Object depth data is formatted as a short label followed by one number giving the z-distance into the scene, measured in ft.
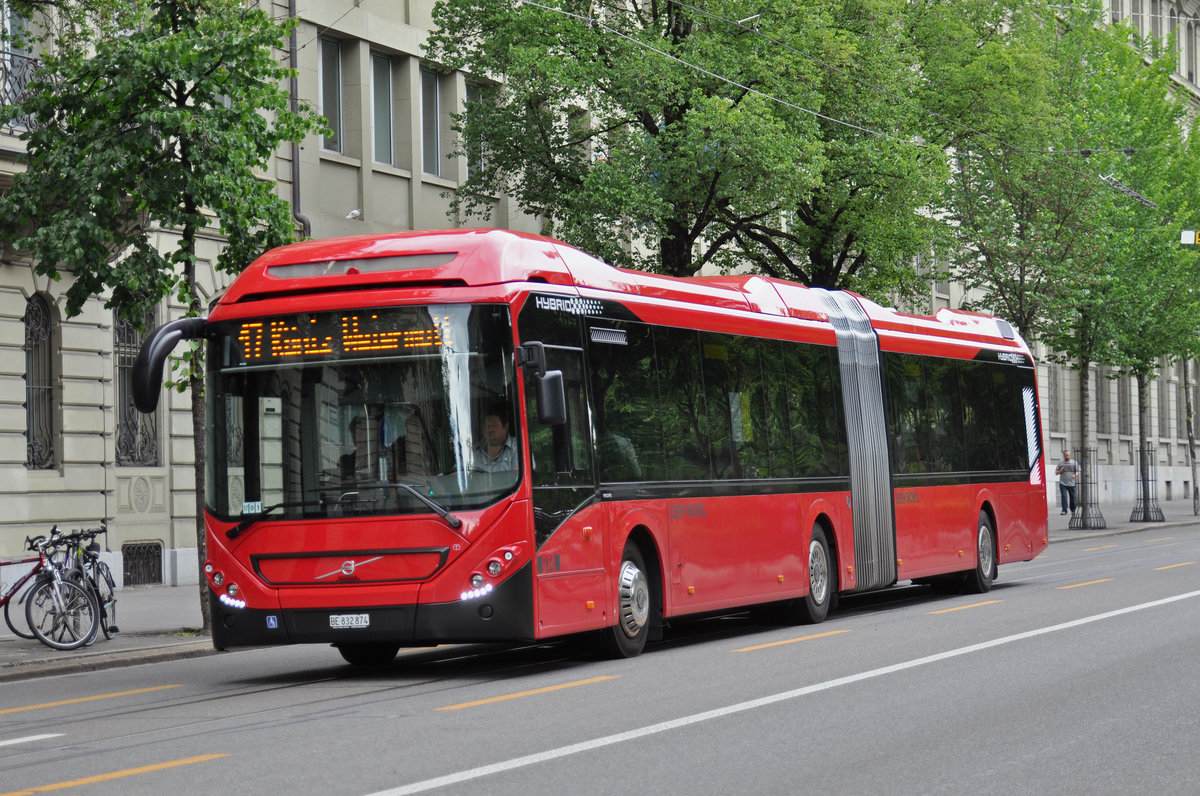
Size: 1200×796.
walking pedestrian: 157.48
